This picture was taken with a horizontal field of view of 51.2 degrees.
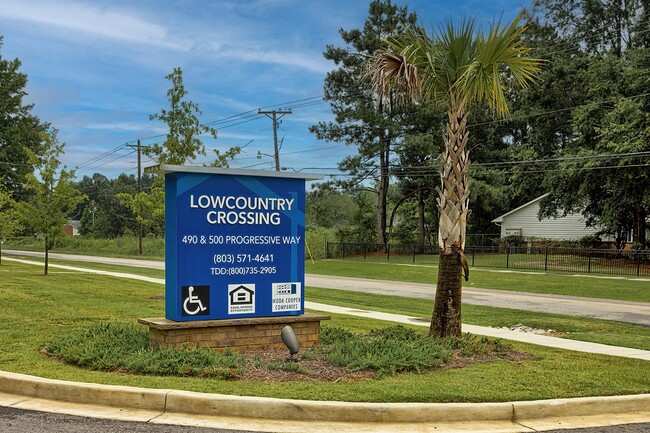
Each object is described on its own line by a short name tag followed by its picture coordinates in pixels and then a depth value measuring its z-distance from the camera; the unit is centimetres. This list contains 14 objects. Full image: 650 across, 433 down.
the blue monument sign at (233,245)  848
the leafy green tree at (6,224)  3060
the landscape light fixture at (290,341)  793
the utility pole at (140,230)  5879
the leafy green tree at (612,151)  3356
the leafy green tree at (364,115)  5128
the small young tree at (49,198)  2314
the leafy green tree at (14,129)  5716
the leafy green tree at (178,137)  1789
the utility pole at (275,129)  4569
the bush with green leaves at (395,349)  780
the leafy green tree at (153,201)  1872
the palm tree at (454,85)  945
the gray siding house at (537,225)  5322
